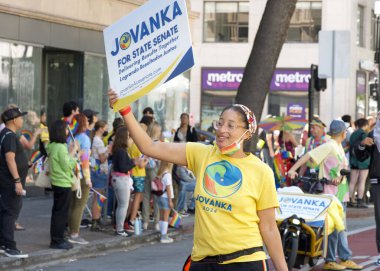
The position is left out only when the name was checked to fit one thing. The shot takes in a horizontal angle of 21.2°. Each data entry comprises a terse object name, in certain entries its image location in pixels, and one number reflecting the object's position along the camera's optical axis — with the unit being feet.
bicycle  37.79
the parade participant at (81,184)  45.91
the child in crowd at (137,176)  50.31
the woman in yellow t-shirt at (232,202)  20.56
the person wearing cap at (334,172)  40.78
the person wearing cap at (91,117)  51.39
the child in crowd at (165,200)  49.49
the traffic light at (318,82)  70.97
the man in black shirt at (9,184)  40.11
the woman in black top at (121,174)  48.16
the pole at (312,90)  67.97
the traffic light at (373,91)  120.59
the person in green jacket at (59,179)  42.88
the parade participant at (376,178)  40.78
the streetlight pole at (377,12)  98.69
